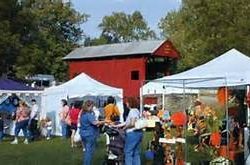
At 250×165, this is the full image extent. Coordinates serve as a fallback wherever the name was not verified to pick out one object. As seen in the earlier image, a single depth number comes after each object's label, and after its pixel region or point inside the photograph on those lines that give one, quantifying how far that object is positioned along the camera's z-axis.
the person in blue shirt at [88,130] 14.88
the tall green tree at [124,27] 108.81
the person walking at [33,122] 25.45
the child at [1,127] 25.95
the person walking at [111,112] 15.52
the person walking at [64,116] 26.06
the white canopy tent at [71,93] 29.48
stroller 14.04
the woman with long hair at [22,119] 24.58
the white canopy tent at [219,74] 14.69
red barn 53.75
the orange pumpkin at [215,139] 16.33
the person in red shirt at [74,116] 23.58
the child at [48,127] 28.34
